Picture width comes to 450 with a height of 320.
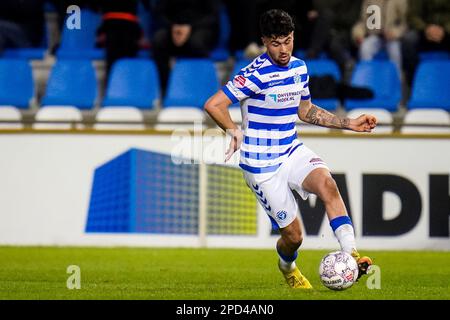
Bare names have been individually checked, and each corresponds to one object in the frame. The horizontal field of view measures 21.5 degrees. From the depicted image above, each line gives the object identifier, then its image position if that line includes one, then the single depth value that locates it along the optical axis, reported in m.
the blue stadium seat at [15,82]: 18.08
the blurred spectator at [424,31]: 18.65
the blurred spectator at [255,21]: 18.11
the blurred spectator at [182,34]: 18.31
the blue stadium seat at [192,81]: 17.83
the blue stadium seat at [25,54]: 19.38
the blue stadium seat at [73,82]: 17.97
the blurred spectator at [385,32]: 18.75
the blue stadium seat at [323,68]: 17.67
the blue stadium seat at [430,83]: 17.69
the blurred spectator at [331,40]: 18.27
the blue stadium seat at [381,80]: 17.92
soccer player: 9.77
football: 9.36
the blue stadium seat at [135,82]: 17.94
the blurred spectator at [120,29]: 18.23
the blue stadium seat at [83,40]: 19.06
